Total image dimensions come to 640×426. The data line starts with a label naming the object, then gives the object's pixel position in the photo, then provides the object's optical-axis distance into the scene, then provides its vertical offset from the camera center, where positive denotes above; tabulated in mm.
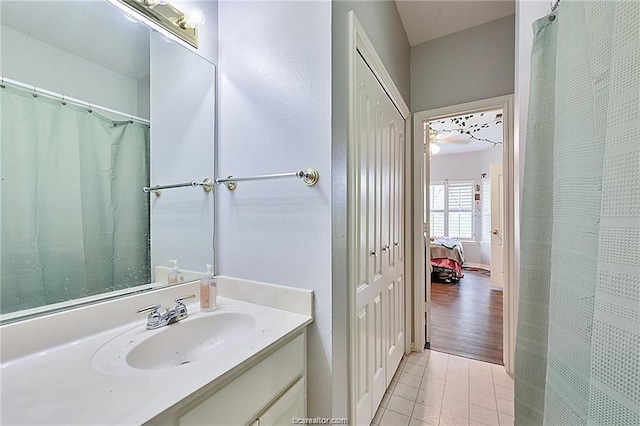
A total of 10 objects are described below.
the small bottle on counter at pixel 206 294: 1155 -380
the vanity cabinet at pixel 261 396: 651 -563
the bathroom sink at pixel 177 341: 771 -476
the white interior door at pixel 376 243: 1291 -207
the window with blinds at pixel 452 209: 6121 +1
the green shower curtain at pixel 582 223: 409 -31
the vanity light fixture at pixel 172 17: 1088 +880
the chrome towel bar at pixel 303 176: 1059 +147
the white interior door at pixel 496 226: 4230 -290
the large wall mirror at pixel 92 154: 820 +224
